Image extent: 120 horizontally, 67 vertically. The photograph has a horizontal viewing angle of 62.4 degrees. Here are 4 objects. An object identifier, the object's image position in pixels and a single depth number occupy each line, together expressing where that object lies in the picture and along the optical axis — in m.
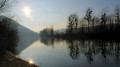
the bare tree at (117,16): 43.45
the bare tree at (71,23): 54.00
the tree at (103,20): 44.88
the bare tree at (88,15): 46.75
